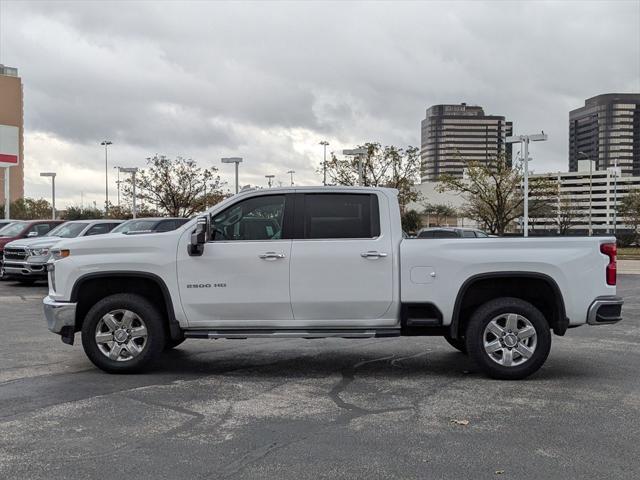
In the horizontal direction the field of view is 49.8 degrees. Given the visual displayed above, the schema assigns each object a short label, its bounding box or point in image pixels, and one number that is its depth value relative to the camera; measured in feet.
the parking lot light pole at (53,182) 159.22
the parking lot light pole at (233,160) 111.37
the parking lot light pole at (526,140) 106.63
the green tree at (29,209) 243.60
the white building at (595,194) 382.01
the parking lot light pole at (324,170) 153.17
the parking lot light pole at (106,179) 228.10
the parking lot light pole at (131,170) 129.08
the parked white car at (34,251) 58.23
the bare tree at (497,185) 152.25
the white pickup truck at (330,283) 23.31
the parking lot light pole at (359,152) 108.78
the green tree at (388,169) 150.51
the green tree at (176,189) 155.22
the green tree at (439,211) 340.80
